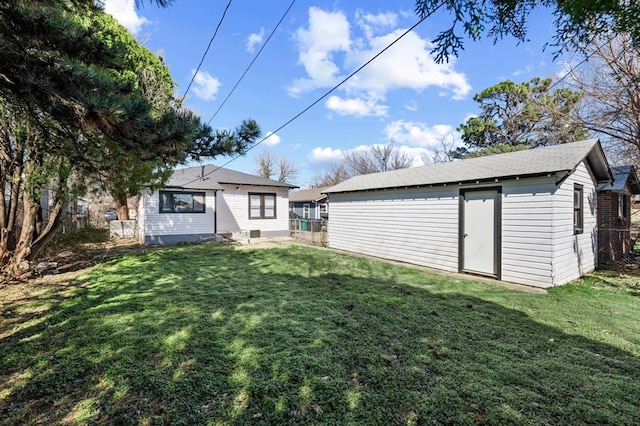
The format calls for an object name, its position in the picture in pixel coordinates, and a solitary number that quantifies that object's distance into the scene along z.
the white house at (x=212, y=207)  13.76
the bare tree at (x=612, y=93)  9.59
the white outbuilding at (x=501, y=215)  6.62
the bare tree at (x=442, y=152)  27.39
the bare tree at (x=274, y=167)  40.38
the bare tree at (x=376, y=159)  35.50
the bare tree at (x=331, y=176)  41.69
